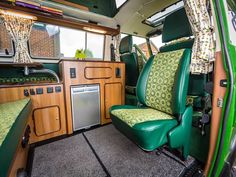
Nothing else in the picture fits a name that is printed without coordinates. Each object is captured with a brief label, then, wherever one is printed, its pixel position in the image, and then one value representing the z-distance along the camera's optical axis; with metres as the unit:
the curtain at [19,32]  1.98
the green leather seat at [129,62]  2.20
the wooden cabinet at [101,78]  1.73
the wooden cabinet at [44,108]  1.46
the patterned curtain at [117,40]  3.21
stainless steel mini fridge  1.80
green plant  2.23
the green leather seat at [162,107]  0.80
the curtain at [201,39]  1.02
